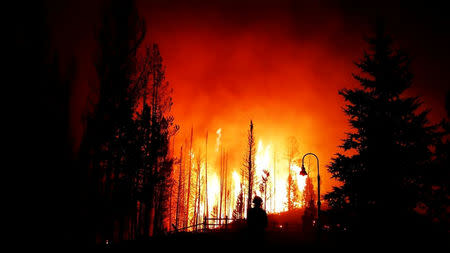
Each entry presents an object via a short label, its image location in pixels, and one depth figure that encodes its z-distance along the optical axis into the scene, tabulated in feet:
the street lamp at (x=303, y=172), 68.06
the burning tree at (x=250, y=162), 148.97
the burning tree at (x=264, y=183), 189.26
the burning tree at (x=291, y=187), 222.07
